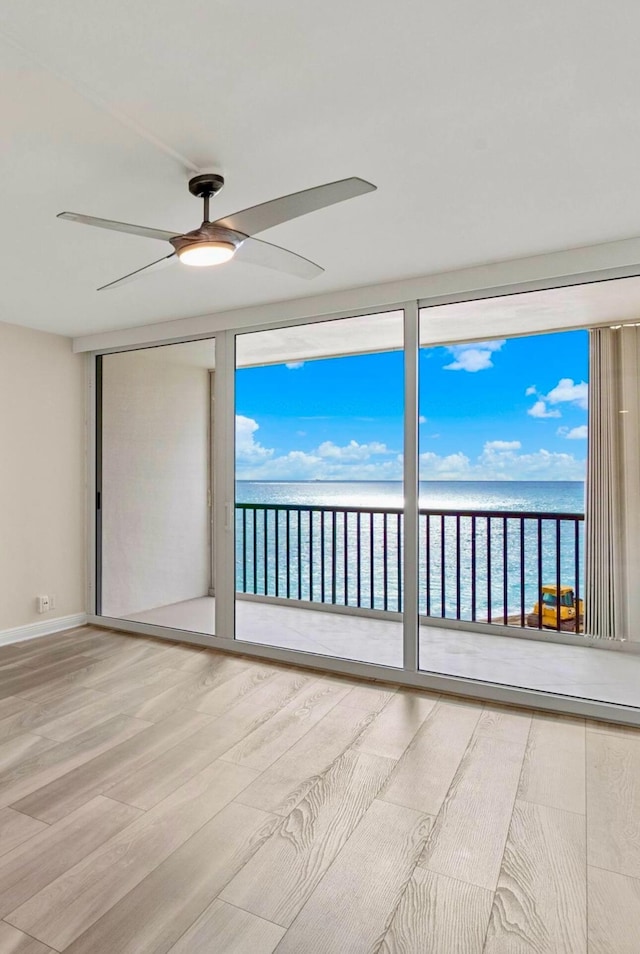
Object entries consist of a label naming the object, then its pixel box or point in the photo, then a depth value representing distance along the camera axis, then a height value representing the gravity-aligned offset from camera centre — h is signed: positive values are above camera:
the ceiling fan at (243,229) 1.74 +0.93
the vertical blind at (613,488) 3.00 +0.01
